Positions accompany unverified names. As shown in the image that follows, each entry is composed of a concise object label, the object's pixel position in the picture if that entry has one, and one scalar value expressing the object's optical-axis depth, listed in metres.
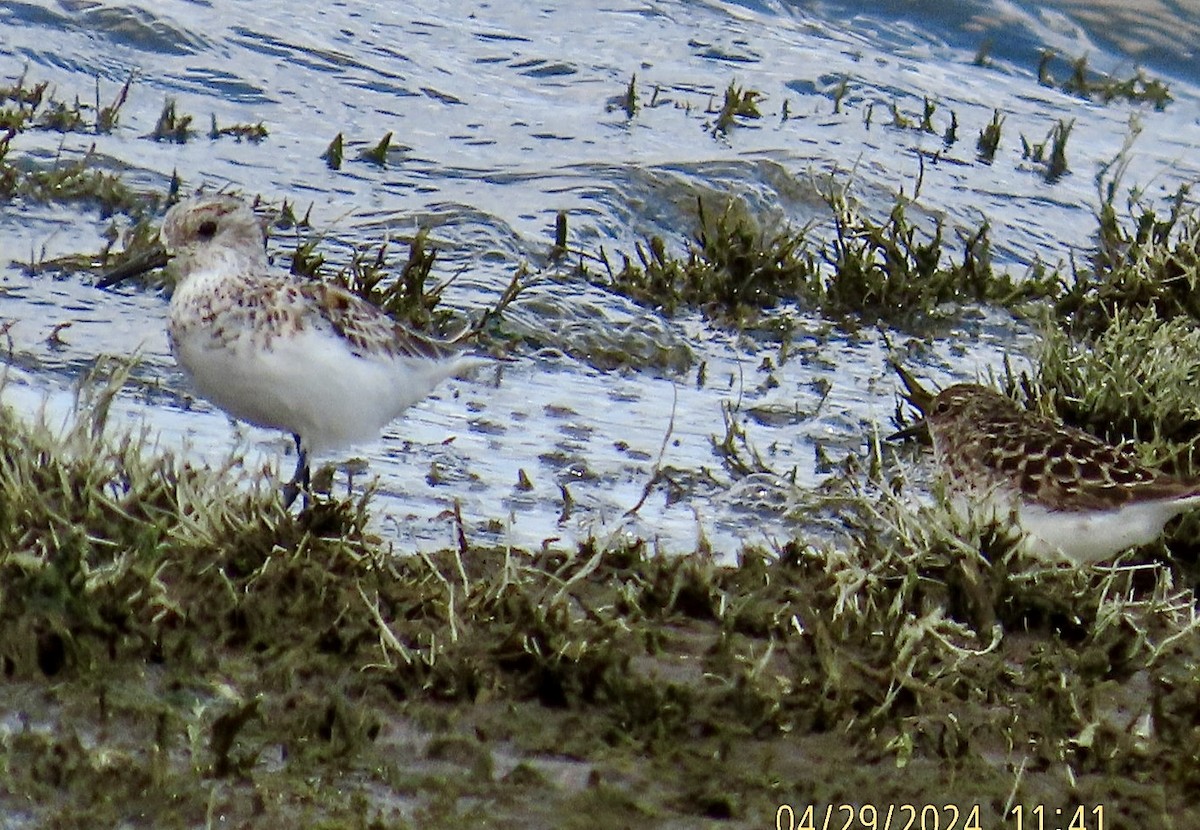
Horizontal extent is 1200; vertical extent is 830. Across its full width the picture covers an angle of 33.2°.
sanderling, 6.28
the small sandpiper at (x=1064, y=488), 6.00
